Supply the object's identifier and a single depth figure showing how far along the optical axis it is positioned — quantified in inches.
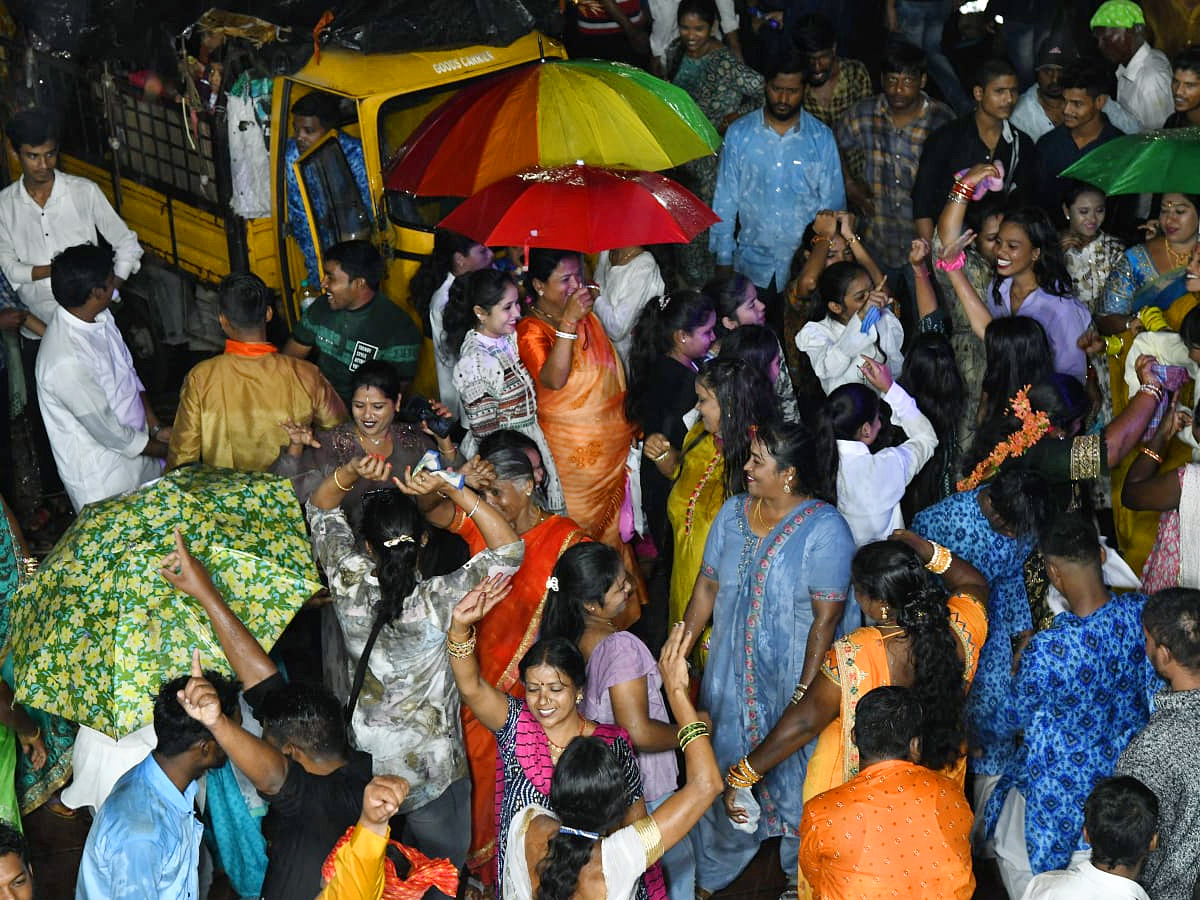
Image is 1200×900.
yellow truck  316.5
